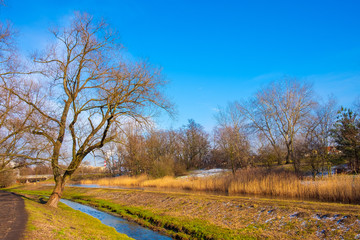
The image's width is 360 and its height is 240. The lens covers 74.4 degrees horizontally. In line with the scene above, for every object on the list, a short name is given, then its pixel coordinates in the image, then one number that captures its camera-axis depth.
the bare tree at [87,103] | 12.27
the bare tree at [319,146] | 18.41
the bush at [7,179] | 41.83
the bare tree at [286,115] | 29.58
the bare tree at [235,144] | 27.98
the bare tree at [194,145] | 52.97
